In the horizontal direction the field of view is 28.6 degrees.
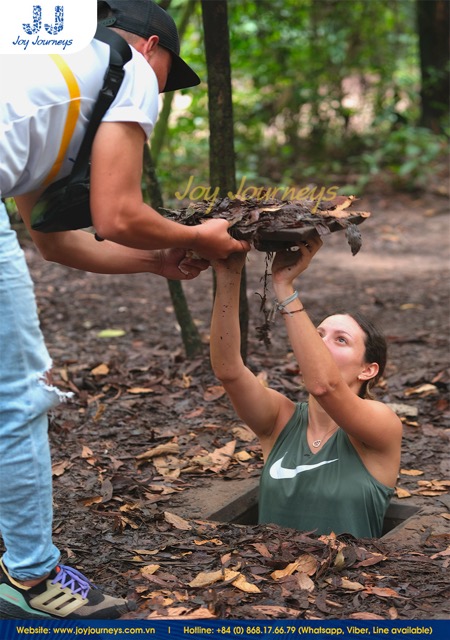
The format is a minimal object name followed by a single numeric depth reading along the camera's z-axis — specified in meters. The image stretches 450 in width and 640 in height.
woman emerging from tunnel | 3.28
